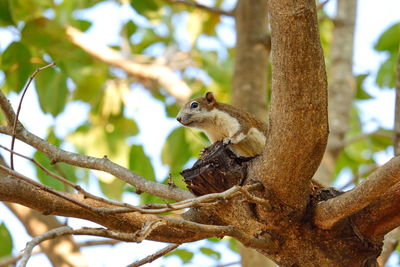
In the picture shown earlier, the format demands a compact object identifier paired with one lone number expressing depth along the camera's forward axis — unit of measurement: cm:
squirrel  850
